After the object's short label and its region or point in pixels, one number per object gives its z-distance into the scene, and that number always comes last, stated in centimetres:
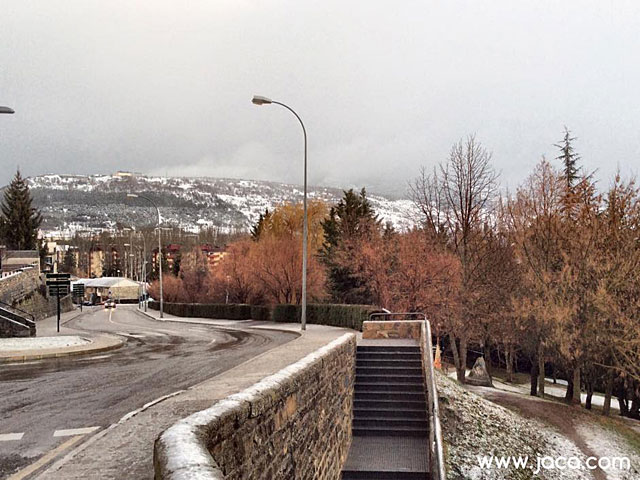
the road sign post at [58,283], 2931
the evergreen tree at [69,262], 14085
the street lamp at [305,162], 2331
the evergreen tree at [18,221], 7931
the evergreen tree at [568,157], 5166
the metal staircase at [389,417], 1352
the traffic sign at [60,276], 2927
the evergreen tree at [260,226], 6761
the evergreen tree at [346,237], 4356
